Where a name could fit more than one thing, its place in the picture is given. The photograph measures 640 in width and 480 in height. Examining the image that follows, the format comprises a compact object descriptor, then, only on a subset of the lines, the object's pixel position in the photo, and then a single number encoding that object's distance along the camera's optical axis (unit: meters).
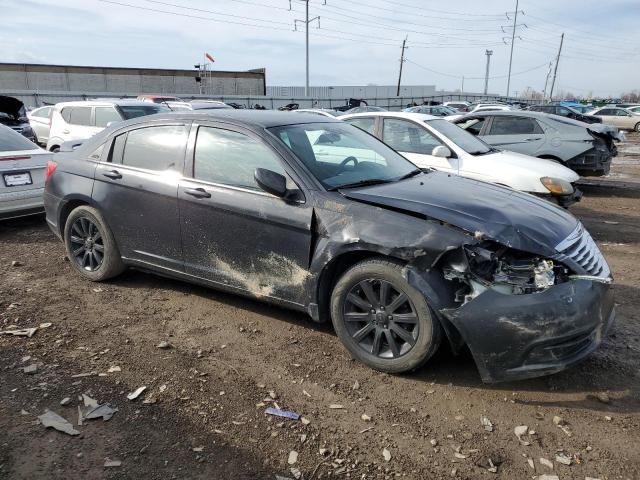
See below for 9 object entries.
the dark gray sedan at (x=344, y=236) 3.13
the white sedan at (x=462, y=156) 7.27
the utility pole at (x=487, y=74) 75.47
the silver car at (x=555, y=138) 10.30
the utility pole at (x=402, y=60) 67.95
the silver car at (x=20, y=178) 6.91
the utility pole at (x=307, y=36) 47.78
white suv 11.46
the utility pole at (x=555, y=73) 76.99
